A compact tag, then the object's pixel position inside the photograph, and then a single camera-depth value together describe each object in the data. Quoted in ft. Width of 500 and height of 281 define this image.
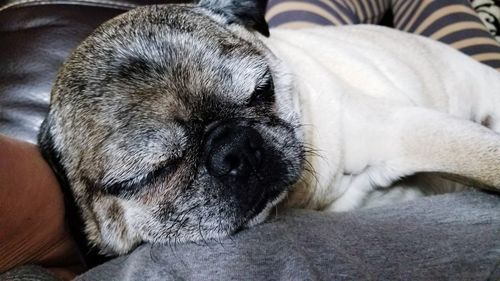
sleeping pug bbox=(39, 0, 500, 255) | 1.24
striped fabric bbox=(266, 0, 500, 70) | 1.97
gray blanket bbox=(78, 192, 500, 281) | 1.06
